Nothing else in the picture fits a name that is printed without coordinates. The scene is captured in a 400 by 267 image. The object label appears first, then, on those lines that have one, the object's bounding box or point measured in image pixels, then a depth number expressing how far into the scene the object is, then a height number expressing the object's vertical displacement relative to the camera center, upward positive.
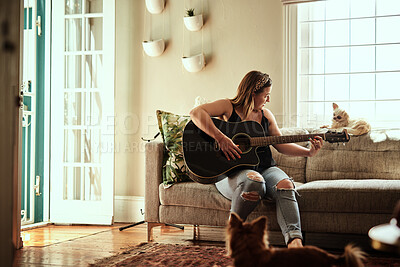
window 3.15 +0.54
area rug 2.07 -0.65
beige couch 2.24 -0.34
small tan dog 2.82 +0.06
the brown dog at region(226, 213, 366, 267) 1.21 -0.35
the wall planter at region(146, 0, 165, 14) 3.67 +1.08
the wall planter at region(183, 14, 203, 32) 3.54 +0.91
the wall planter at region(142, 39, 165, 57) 3.65 +0.72
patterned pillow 2.71 -0.10
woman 2.14 -0.14
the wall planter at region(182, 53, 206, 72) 3.53 +0.57
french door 3.71 +0.21
